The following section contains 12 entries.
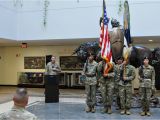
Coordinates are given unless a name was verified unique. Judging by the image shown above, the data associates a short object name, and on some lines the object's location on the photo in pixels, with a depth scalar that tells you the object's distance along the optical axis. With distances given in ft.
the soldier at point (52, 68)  36.50
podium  35.65
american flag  28.57
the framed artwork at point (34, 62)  56.34
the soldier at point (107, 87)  27.89
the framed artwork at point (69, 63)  54.49
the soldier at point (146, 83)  26.94
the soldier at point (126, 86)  27.53
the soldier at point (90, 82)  28.55
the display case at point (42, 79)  53.93
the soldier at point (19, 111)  7.77
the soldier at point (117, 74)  28.35
